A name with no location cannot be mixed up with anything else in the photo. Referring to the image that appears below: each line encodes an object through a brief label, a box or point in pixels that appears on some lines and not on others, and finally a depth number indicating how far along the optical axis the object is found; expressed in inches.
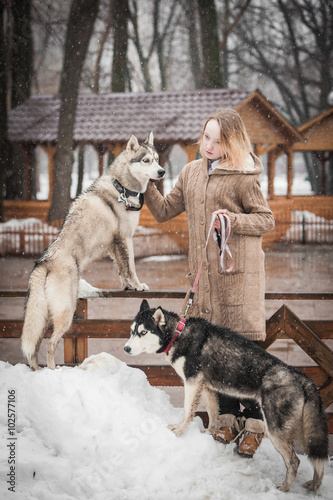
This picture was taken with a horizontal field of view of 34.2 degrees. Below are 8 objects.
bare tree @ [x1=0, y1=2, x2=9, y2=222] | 668.7
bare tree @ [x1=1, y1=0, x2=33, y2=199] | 832.3
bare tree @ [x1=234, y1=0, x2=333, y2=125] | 992.9
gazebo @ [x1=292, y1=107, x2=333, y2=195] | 910.6
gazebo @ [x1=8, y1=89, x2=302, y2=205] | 717.0
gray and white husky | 145.6
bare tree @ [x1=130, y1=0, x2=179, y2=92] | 1089.4
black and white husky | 121.4
